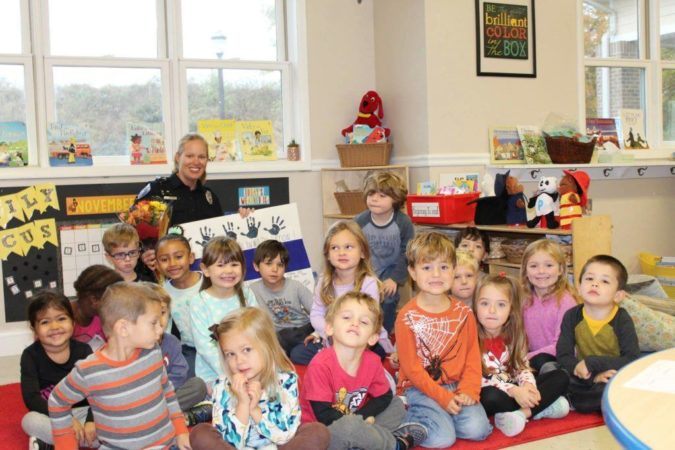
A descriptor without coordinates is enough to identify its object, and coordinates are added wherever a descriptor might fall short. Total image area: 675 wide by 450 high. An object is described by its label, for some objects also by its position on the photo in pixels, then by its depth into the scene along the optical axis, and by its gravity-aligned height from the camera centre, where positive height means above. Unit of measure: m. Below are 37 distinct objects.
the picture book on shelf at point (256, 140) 4.81 +0.29
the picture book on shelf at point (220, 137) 4.72 +0.31
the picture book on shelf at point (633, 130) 5.45 +0.31
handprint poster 3.90 -0.28
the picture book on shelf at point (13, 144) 4.24 +0.28
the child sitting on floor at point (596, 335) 2.75 -0.64
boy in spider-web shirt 2.56 -0.66
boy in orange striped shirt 2.18 -0.59
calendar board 4.33 -0.36
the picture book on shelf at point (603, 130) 5.33 +0.31
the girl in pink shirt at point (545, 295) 3.14 -0.54
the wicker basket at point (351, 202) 4.78 -0.15
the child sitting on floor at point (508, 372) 2.69 -0.77
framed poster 4.73 +0.91
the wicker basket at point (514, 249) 4.05 -0.42
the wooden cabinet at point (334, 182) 4.91 -0.01
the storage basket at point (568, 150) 4.75 +0.15
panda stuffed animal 3.84 -0.16
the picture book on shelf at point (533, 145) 4.84 +0.19
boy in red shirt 2.36 -0.71
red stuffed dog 4.93 +0.46
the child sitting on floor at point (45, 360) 2.58 -0.62
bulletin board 4.22 -0.22
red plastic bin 4.26 -0.19
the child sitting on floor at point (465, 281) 3.16 -0.46
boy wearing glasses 3.46 -0.29
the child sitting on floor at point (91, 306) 3.02 -0.49
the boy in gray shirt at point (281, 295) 3.59 -0.58
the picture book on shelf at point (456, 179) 4.58 -0.02
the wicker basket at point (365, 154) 4.80 +0.17
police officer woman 3.85 +0.00
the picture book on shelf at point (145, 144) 4.53 +0.27
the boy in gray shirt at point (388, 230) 3.84 -0.28
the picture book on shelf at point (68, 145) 4.31 +0.27
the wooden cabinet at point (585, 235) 3.65 -0.33
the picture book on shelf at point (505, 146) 4.83 +0.19
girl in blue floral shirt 2.16 -0.65
